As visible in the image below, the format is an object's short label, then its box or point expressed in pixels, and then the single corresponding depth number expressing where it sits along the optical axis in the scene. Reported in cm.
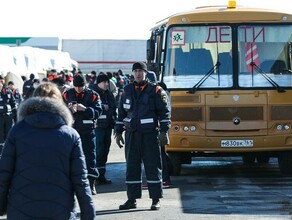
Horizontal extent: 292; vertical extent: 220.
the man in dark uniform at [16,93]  2533
